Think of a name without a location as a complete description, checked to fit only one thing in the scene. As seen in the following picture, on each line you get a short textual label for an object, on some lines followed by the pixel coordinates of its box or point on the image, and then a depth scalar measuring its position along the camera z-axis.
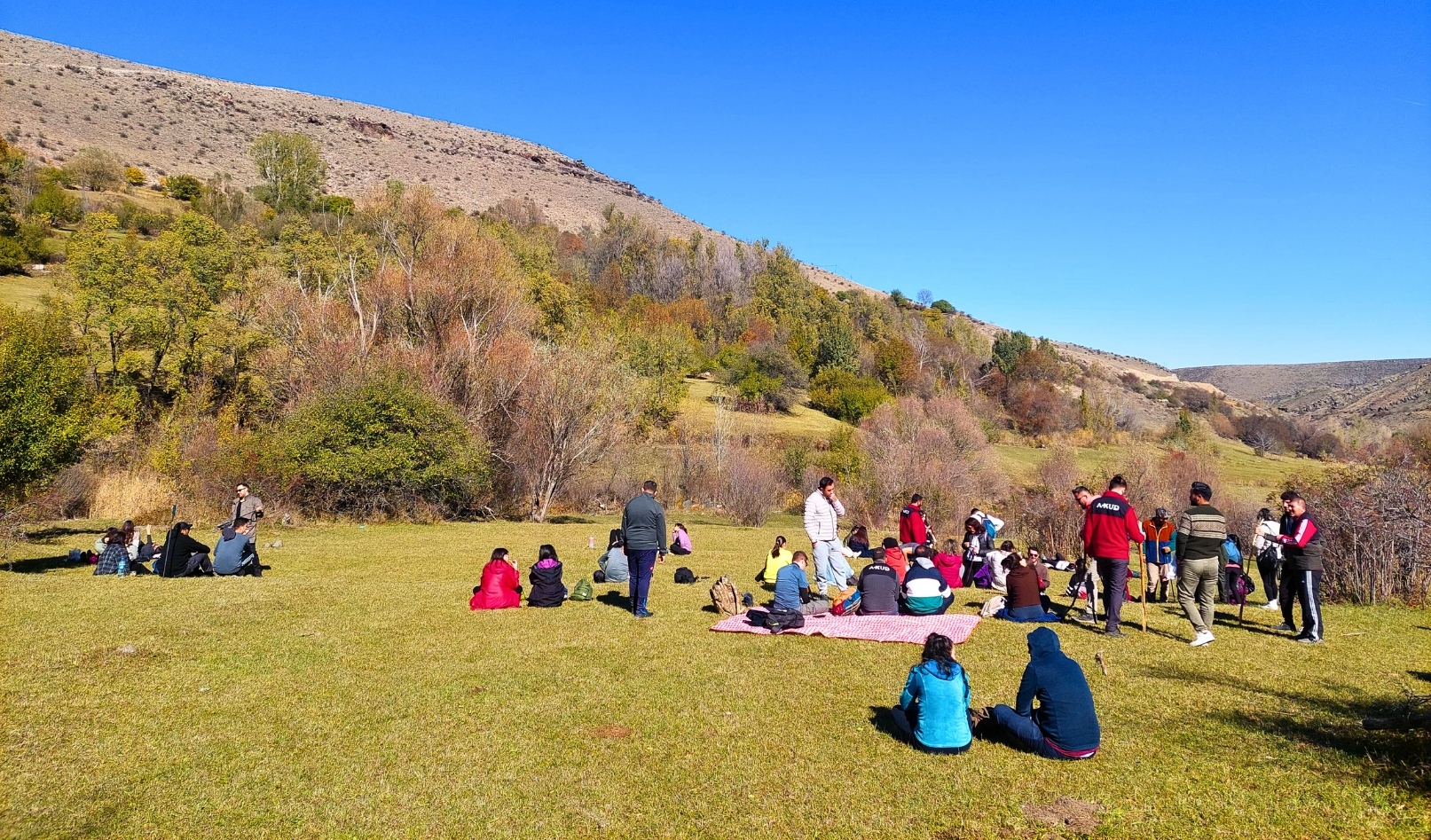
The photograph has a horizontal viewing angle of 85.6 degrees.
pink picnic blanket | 10.08
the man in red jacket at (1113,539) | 9.94
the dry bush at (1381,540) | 13.48
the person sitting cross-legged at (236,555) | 13.53
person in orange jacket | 13.70
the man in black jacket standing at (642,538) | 11.33
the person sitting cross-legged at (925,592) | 11.22
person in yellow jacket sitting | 14.45
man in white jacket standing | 13.58
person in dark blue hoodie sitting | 6.19
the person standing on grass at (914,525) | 14.96
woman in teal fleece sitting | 6.42
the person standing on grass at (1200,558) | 9.64
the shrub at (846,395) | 64.19
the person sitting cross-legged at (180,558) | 13.32
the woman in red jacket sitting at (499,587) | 11.96
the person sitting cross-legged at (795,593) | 11.66
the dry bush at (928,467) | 33.88
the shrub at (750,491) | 33.78
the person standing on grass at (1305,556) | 9.92
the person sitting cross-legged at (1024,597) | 11.23
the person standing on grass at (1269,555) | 12.47
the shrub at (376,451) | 23.22
